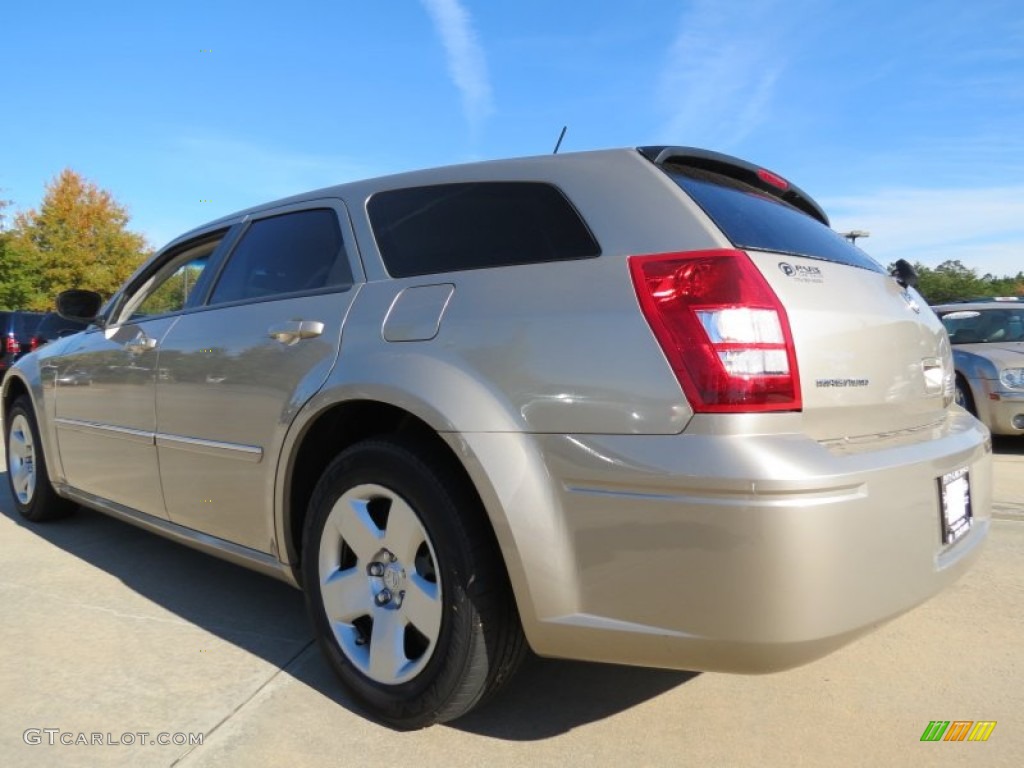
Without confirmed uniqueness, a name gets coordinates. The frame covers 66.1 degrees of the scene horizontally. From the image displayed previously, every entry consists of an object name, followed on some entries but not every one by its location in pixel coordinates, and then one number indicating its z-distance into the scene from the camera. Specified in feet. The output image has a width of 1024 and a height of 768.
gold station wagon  5.82
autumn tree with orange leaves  118.62
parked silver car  23.29
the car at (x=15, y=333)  44.91
